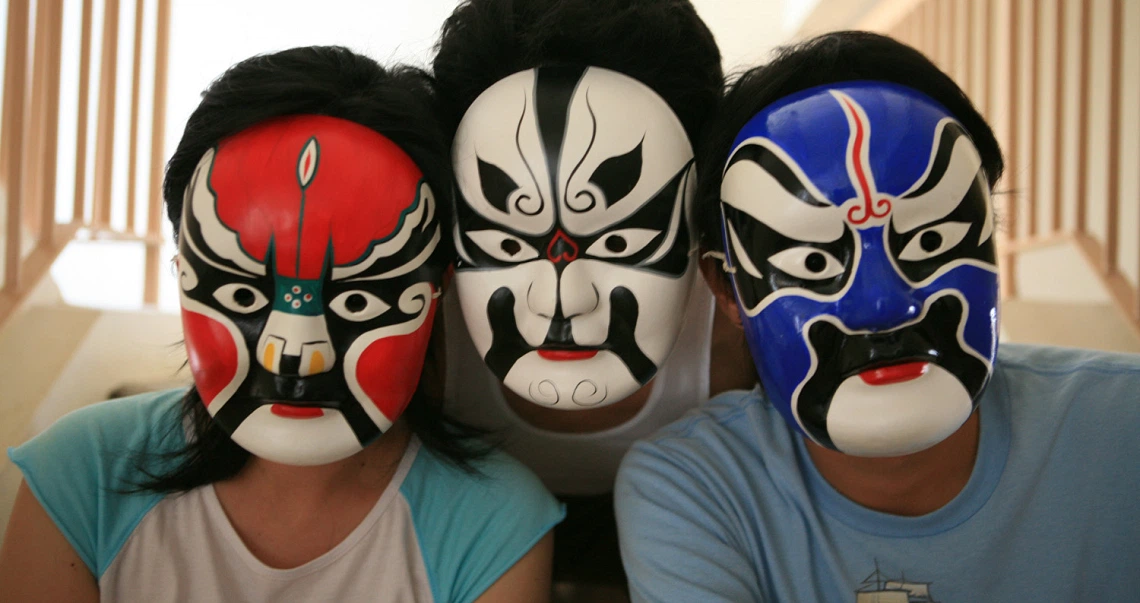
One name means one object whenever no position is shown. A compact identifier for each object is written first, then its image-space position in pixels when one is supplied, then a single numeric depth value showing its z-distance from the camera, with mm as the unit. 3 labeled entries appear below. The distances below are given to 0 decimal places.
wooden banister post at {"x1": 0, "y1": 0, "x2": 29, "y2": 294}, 1635
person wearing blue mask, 735
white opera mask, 833
